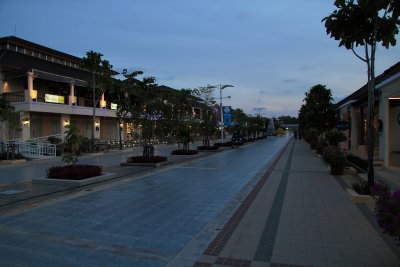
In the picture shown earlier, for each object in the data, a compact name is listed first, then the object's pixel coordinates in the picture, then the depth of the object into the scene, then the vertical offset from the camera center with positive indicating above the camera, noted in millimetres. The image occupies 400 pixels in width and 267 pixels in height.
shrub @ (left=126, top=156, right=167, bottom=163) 18078 -1355
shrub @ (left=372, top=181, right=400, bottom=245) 4297 -1007
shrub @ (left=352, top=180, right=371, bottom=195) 9016 -1458
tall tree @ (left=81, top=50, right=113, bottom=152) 28766 +5175
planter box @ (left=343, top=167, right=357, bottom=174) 14359 -1583
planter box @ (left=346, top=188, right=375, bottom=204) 8692 -1648
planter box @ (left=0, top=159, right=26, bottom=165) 20338 -1548
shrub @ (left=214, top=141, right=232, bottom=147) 35281 -1284
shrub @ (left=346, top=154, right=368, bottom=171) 15816 -1478
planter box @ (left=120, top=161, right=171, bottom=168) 17484 -1518
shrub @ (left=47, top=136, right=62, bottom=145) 28720 -505
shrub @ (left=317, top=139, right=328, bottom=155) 24989 -1034
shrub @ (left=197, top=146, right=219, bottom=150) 30078 -1328
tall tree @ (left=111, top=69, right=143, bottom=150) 22398 +3012
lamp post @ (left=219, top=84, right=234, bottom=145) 38338 +4725
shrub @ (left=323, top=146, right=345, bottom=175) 13992 -1135
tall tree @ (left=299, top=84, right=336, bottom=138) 26328 +1470
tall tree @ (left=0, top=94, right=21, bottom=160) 21453 +1114
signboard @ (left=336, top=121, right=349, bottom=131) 23562 +334
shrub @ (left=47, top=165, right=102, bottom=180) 12039 -1301
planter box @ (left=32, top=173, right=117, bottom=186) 11586 -1543
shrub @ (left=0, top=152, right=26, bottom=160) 21519 -1292
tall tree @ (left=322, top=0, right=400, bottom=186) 8422 +2356
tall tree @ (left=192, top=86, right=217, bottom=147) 30422 +1621
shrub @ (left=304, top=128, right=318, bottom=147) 33794 -592
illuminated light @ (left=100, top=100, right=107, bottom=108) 37631 +3004
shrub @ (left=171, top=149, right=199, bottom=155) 24938 -1368
